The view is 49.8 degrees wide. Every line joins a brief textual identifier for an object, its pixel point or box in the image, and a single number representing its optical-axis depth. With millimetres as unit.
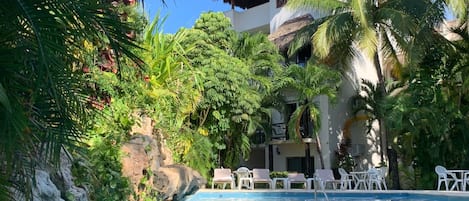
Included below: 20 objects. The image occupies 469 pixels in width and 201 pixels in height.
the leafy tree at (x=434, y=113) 18203
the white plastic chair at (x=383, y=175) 18022
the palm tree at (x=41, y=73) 2508
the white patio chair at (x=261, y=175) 18812
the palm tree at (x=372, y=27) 18141
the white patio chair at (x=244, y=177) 19145
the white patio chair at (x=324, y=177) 17562
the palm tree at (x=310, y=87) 20672
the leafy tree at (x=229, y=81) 19456
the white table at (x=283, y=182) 18719
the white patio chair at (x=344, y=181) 18469
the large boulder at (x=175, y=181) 9867
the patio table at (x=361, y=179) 18412
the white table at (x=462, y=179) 15906
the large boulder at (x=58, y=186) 4809
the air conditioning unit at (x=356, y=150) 23844
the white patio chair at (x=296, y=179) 18781
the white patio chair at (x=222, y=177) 18266
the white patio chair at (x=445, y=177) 15984
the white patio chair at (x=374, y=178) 17719
